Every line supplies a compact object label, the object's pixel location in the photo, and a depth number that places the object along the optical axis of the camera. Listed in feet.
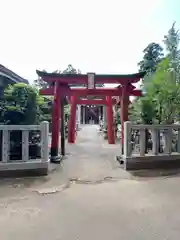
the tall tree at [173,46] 16.07
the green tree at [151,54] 33.43
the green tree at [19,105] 12.41
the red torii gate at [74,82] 15.11
